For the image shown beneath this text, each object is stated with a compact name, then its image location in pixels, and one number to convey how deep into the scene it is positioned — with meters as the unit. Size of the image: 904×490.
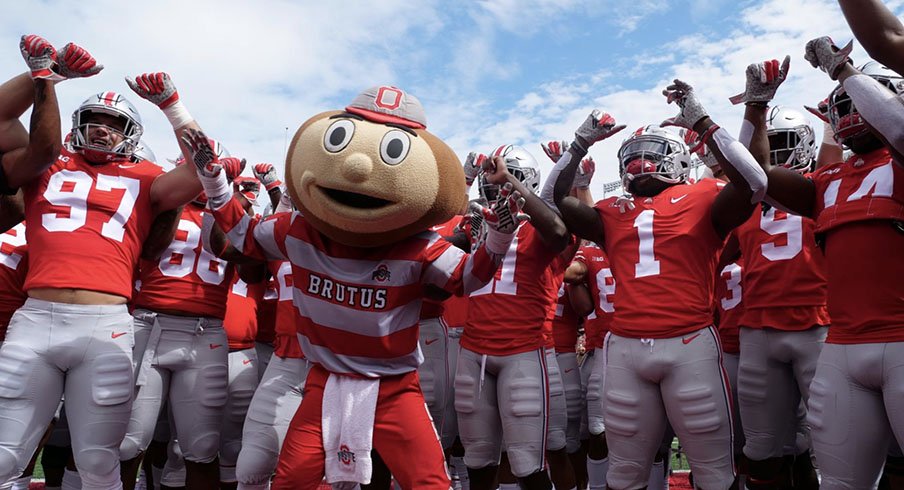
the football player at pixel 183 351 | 4.67
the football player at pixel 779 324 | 4.42
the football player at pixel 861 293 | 3.07
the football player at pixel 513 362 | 4.46
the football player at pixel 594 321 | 6.31
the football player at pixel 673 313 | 3.68
